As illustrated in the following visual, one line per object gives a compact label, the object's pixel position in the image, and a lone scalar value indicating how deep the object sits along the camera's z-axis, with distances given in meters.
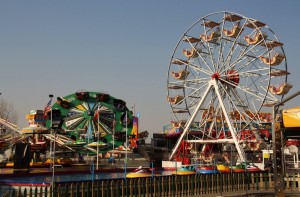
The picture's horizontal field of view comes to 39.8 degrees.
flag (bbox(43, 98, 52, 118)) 68.32
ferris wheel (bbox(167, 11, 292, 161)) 42.84
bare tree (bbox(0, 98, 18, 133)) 78.12
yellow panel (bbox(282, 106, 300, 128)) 16.61
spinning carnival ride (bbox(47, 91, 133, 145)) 74.38
